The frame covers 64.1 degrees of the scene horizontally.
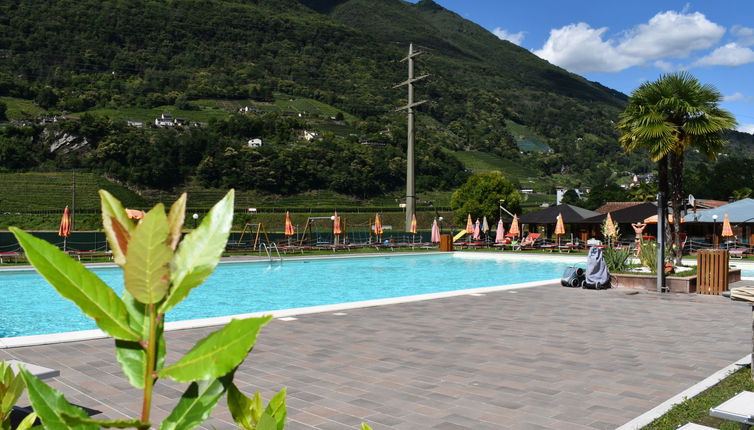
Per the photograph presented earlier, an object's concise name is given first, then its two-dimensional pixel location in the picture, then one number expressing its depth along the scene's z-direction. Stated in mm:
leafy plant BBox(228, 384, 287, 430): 881
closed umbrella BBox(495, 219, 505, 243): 31047
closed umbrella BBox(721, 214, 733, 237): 26312
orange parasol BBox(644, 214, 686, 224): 30108
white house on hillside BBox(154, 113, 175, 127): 104250
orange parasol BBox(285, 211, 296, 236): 30284
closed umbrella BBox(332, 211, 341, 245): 30500
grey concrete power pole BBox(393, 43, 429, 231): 38562
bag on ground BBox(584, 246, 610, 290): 13781
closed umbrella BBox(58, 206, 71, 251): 23833
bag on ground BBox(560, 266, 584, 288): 14039
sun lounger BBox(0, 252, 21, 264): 20375
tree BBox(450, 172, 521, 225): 56531
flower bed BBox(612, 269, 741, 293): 13102
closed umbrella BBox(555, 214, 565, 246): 29114
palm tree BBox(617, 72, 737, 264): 15445
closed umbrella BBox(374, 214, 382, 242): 32125
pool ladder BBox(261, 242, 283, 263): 24472
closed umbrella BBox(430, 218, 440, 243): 32888
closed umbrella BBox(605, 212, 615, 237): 24572
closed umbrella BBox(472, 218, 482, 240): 33188
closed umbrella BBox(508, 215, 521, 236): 31828
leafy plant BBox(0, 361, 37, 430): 1087
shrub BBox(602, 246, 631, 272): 15086
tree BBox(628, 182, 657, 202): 57938
